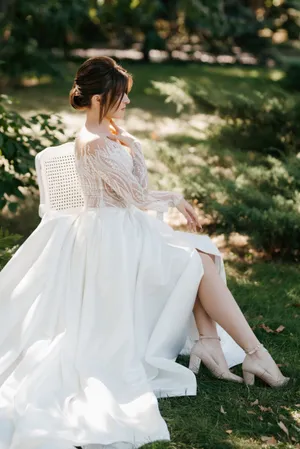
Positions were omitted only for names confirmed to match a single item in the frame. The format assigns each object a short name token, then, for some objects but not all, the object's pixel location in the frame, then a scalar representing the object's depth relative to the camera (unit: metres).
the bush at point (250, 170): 5.84
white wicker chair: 4.09
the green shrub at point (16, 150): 5.77
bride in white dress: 3.63
